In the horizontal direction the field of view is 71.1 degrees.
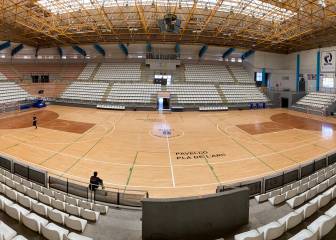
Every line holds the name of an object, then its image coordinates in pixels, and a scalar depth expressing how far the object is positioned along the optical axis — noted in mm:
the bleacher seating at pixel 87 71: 34781
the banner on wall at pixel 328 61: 29094
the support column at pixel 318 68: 31066
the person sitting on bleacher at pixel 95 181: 7954
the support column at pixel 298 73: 34691
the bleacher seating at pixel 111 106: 28234
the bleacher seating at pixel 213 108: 28706
